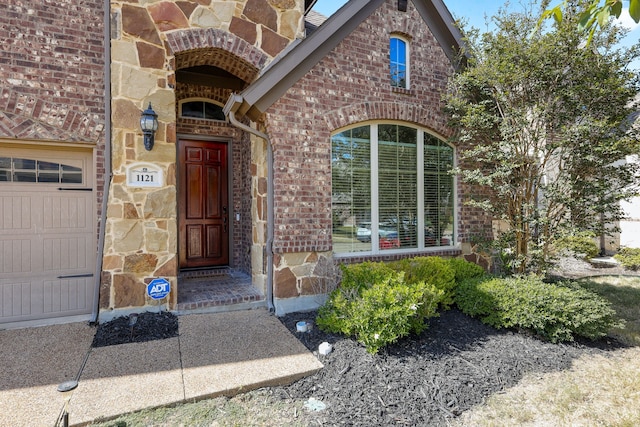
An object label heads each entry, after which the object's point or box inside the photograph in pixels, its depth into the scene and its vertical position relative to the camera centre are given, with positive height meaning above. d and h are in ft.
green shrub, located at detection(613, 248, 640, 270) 26.61 -3.65
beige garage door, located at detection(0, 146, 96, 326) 13.91 -0.87
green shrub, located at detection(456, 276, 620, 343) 13.00 -3.82
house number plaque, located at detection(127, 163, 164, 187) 14.34 +1.60
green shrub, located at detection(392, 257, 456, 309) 15.62 -2.83
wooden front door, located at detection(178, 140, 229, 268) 20.45 +0.53
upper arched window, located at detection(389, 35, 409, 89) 18.79 +8.39
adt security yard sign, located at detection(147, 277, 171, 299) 14.34 -3.18
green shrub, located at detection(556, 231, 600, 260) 15.19 -1.39
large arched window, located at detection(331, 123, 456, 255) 17.48 +1.24
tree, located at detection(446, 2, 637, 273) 14.84 +4.02
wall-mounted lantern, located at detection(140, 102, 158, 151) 14.05 +3.62
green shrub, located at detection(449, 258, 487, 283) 16.75 -2.84
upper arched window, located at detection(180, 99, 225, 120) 20.29 +6.24
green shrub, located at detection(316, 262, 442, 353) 11.42 -3.35
